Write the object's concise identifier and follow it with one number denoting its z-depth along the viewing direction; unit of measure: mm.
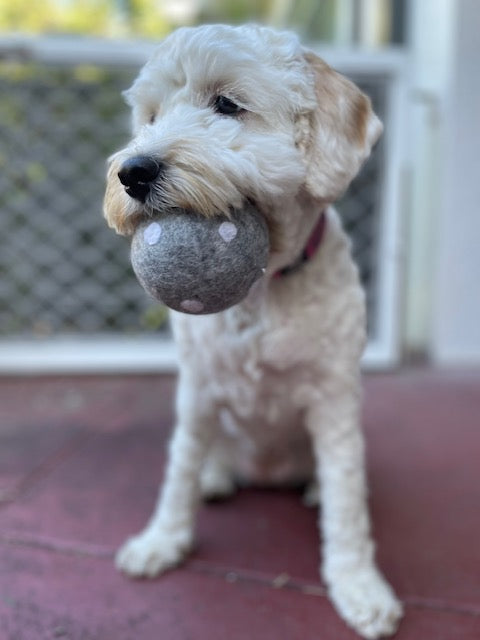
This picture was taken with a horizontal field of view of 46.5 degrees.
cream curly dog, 343
